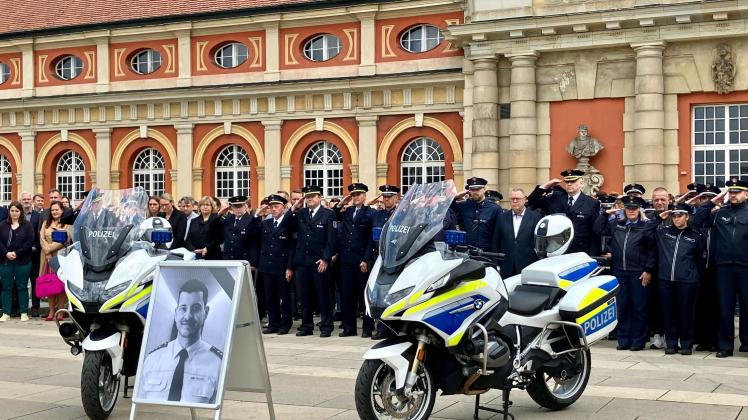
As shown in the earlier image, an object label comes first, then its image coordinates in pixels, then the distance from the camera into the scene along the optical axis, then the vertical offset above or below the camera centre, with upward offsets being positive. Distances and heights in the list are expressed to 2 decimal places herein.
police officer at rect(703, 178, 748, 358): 12.19 -0.75
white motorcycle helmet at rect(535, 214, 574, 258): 8.97 -0.33
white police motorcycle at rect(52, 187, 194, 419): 8.40 -0.68
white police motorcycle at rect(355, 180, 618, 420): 7.36 -0.93
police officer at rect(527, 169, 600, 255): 13.80 -0.13
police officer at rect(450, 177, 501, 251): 13.95 -0.21
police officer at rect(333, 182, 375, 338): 14.76 -0.77
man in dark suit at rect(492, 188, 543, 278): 13.42 -0.48
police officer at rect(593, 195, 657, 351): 13.04 -0.91
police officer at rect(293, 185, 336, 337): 14.87 -0.76
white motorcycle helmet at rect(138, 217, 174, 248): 9.24 -0.23
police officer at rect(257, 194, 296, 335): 15.23 -0.87
